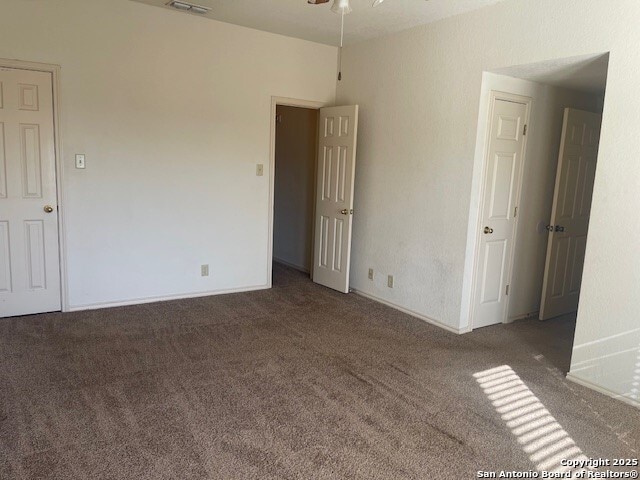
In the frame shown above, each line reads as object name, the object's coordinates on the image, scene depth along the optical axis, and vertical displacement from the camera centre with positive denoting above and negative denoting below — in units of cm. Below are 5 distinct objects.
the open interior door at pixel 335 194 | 482 -24
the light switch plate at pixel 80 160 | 395 +0
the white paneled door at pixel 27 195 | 370 -30
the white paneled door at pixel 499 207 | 389 -23
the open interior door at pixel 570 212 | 417 -26
